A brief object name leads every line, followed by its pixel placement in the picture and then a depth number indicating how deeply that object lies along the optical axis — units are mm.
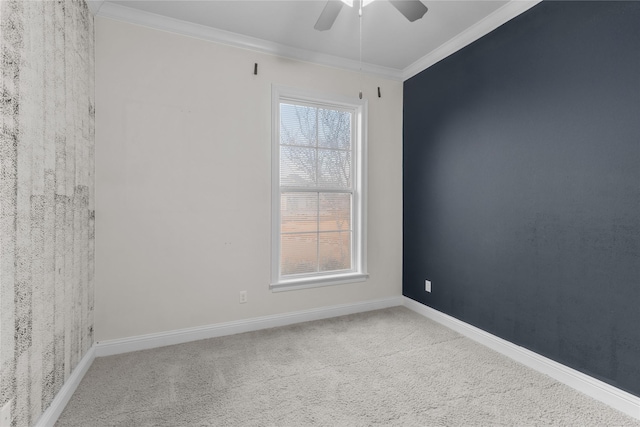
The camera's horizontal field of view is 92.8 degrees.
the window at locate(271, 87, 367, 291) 3049
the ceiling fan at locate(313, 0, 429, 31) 1802
